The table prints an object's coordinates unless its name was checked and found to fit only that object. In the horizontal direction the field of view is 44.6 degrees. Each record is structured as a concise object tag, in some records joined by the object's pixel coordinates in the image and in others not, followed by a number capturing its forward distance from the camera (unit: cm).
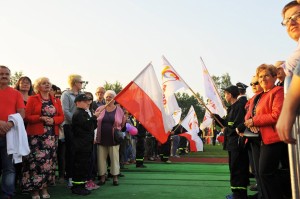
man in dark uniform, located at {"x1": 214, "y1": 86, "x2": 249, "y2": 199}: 560
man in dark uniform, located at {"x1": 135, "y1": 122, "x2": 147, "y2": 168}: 1202
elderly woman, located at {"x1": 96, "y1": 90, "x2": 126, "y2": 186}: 744
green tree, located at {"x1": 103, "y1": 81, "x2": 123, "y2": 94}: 6951
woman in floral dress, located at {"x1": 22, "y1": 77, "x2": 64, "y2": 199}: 569
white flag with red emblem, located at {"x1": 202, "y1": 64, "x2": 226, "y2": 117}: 993
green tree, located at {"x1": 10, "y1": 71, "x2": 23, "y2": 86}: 4418
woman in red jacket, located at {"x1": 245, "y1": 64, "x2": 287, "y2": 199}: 414
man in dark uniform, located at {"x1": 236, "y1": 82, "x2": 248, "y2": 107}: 598
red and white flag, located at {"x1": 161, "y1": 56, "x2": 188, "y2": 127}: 944
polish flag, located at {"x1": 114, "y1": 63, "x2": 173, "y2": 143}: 666
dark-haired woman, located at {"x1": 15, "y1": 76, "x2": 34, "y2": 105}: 650
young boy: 630
